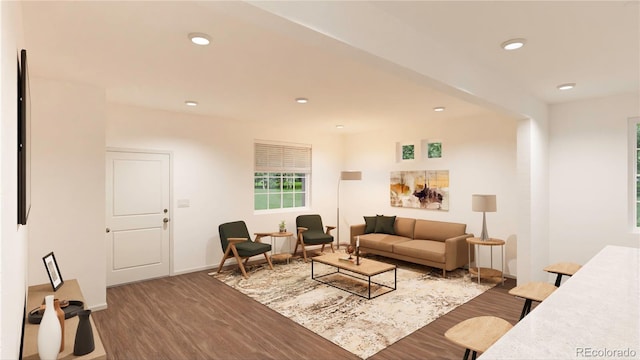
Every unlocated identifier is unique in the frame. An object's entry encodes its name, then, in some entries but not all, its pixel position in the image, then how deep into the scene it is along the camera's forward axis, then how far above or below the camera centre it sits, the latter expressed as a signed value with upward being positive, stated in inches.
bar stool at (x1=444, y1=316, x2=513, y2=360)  63.0 -30.3
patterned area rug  125.8 -56.1
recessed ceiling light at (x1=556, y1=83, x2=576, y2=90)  141.6 +40.7
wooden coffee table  162.9 -43.7
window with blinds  244.5 +4.4
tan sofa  195.8 -40.3
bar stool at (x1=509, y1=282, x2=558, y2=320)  86.7 -29.8
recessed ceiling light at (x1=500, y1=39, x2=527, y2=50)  98.4 +41.1
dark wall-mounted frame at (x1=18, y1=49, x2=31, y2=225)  55.0 +6.8
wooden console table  68.7 -35.8
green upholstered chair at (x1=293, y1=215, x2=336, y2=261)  235.1 -37.9
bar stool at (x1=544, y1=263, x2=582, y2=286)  104.7 -28.4
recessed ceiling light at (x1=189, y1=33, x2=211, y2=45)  93.8 +41.0
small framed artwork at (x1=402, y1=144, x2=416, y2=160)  248.2 +22.1
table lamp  186.4 -12.5
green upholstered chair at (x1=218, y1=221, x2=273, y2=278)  198.5 -38.9
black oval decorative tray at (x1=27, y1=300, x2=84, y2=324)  83.6 -34.8
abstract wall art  230.4 -5.9
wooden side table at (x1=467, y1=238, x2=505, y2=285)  183.5 -51.5
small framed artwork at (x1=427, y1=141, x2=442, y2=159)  233.0 +22.3
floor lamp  252.4 +4.0
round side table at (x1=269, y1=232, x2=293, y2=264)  221.6 -51.0
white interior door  181.5 -19.2
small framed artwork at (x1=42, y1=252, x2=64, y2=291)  108.4 -29.8
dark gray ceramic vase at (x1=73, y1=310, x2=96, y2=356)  68.8 -32.3
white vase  63.5 -29.4
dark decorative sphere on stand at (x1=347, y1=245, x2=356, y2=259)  184.9 -38.2
